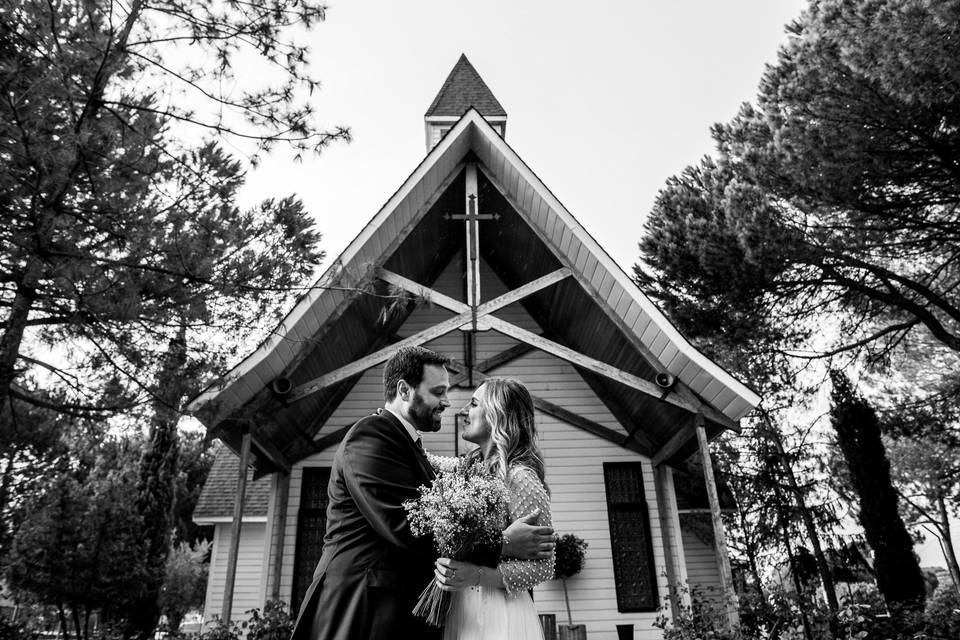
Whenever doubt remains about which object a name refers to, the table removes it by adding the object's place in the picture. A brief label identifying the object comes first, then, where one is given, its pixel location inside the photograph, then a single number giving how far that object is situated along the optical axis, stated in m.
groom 2.05
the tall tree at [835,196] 8.58
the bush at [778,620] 6.37
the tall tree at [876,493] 12.06
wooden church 6.78
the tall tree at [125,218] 4.13
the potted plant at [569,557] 8.14
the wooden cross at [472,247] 7.44
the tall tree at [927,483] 21.09
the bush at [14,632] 8.73
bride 2.37
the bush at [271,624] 6.55
